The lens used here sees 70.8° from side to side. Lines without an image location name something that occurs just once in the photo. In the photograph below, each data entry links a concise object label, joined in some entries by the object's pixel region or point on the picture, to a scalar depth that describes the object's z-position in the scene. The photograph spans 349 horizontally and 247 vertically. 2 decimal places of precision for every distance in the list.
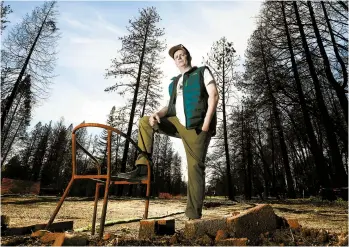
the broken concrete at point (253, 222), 1.91
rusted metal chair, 1.96
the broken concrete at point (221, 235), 1.79
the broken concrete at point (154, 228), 2.01
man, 2.24
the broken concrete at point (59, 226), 2.36
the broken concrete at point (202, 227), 1.87
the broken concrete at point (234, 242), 1.66
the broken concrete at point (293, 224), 2.27
